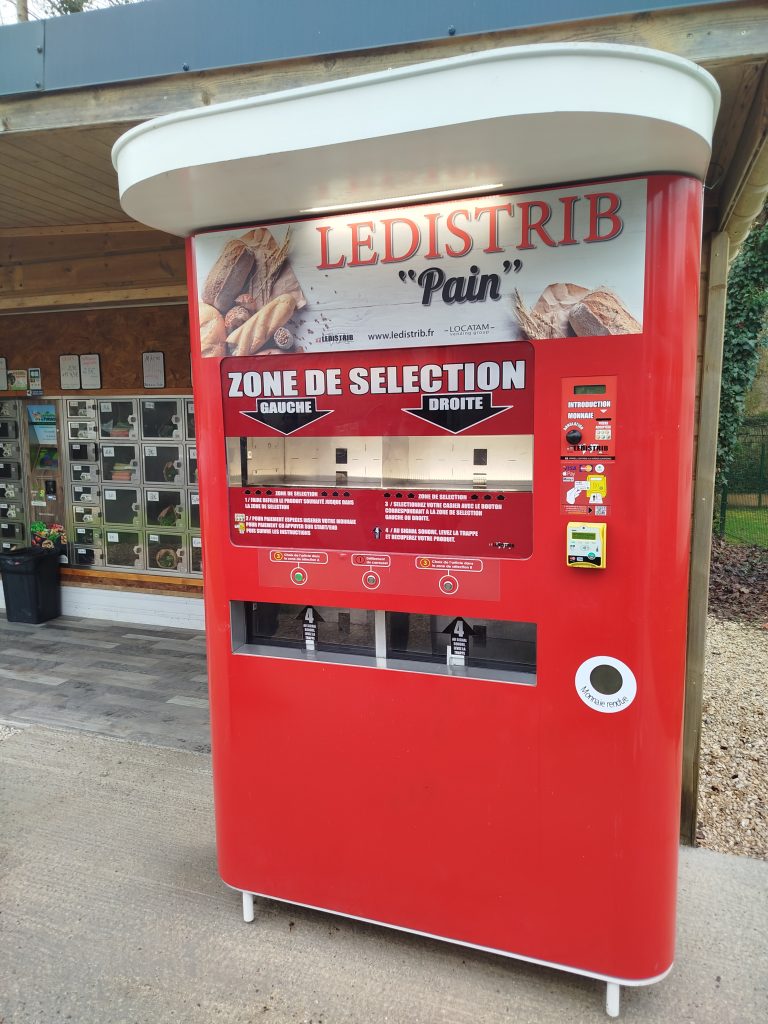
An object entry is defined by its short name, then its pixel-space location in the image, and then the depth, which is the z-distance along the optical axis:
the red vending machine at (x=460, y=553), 1.89
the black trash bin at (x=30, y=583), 6.21
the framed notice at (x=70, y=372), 6.11
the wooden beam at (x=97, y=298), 5.11
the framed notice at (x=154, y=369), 5.79
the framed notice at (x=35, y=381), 6.29
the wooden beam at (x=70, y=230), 5.04
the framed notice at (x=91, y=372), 6.02
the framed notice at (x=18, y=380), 6.34
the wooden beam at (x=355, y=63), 1.99
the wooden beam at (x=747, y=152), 2.12
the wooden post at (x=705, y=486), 2.66
